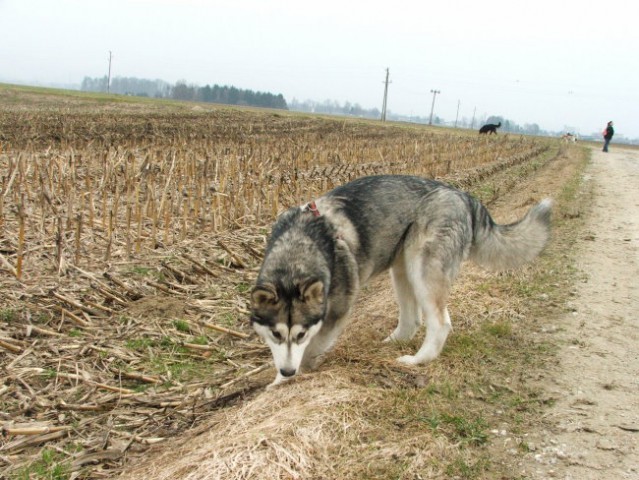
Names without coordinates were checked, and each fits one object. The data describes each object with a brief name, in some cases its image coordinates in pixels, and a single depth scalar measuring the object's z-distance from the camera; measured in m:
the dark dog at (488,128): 58.30
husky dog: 4.78
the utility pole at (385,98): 94.69
